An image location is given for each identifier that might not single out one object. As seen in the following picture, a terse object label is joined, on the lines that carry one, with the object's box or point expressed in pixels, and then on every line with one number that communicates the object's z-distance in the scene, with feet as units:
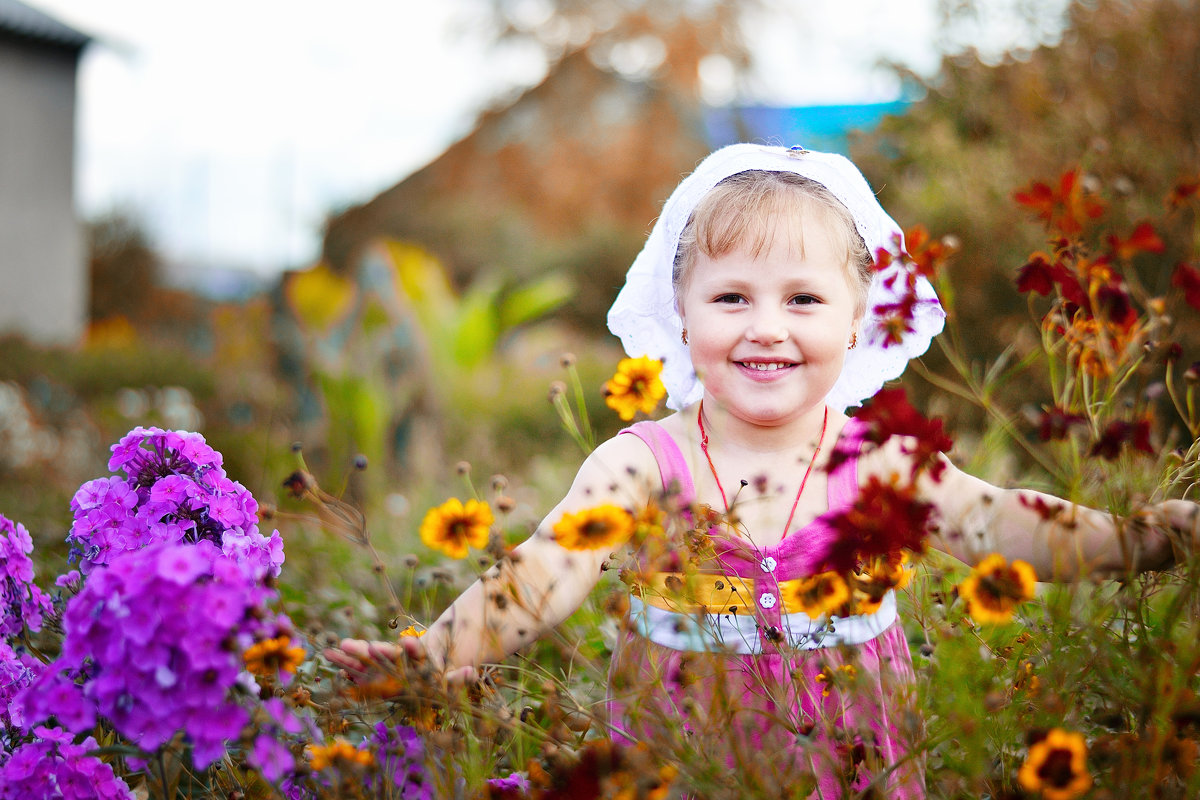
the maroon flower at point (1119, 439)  3.64
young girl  4.59
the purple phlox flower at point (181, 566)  3.40
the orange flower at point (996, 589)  3.34
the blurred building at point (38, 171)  39.24
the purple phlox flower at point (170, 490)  4.54
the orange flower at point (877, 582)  3.78
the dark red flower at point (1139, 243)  4.75
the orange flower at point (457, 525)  4.19
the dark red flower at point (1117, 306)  4.26
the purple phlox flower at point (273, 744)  3.53
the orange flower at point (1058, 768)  3.02
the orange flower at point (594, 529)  3.76
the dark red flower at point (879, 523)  3.47
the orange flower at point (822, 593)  3.76
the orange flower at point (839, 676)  4.04
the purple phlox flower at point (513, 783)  4.16
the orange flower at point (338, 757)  3.55
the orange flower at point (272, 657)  3.49
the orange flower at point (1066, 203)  5.44
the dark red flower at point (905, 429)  3.59
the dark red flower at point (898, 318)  4.28
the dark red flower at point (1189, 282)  4.51
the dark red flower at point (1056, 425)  3.61
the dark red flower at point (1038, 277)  4.95
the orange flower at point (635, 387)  5.15
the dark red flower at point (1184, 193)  5.52
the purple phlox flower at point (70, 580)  4.89
